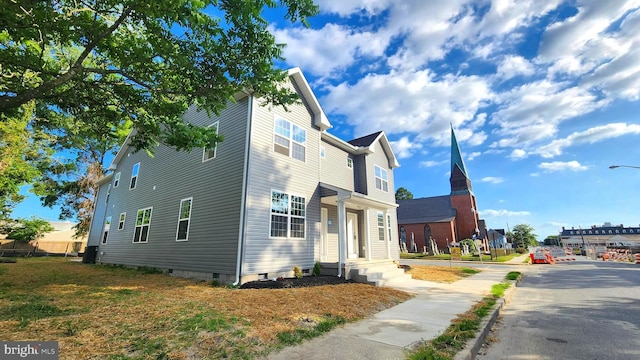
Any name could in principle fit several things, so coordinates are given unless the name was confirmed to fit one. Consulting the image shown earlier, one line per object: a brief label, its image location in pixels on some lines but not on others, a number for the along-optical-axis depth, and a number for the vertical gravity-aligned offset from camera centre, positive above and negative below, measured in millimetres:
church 42531 +5233
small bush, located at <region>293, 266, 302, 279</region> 10477 -738
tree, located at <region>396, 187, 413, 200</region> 69812 +13695
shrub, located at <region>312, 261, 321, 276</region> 11203 -711
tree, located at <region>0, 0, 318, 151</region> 5465 +4143
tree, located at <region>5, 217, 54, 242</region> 24027 +1933
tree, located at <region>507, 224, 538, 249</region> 68462 +3971
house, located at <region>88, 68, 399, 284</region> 9820 +2057
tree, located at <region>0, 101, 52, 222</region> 16734 +6151
